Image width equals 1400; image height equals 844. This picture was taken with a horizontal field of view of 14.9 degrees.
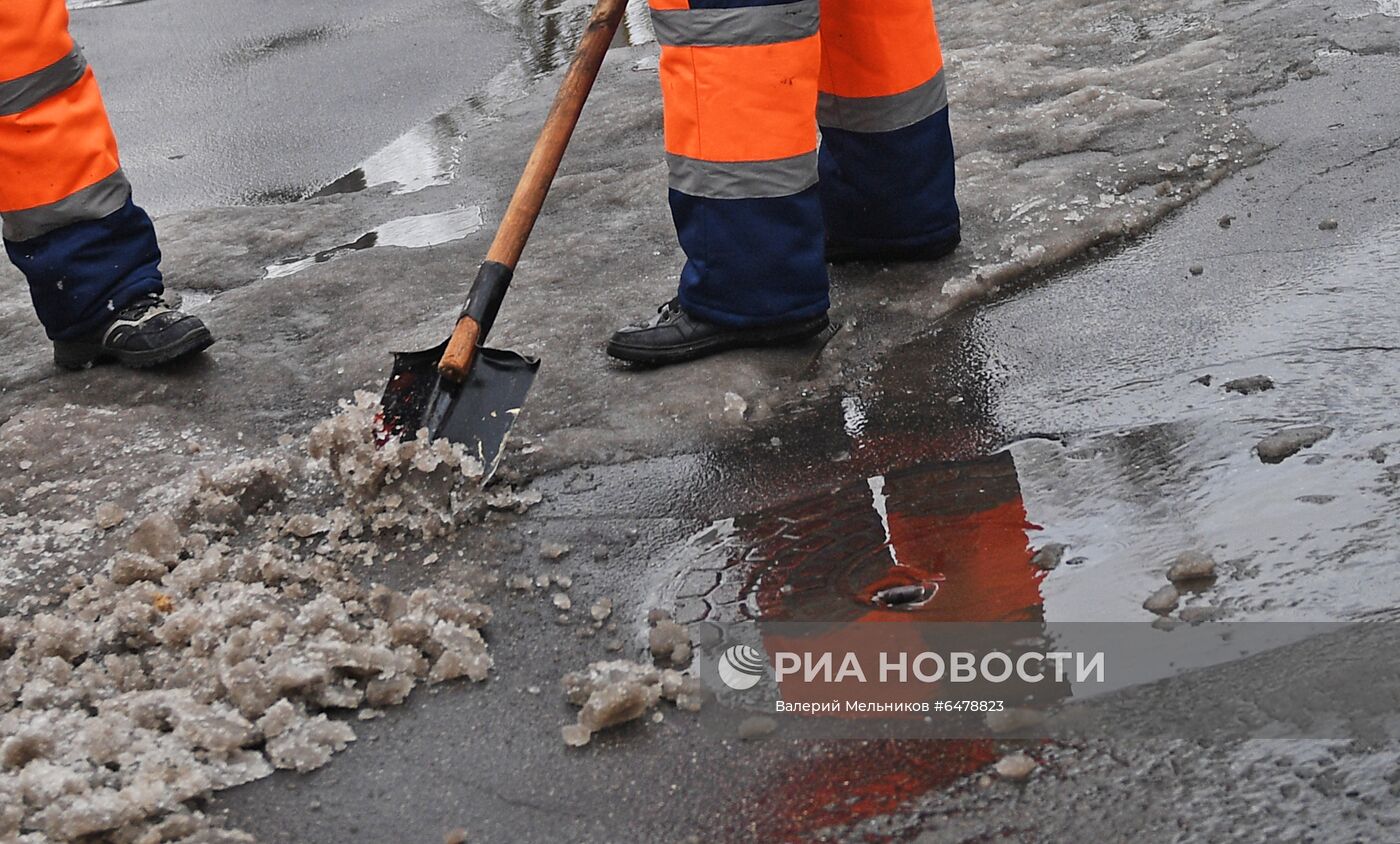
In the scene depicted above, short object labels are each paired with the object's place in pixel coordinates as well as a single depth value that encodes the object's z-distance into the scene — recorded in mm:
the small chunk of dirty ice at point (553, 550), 7301
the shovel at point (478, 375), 7500
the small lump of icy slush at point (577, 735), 6979
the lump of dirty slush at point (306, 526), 7387
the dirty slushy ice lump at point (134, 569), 7268
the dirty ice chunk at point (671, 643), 7081
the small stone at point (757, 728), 6963
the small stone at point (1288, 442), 7240
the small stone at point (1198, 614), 7001
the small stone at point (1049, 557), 7138
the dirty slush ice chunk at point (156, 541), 7311
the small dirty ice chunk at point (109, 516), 7439
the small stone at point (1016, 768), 6846
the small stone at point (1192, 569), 7060
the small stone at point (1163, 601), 7030
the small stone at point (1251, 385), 7392
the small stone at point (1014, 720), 6908
